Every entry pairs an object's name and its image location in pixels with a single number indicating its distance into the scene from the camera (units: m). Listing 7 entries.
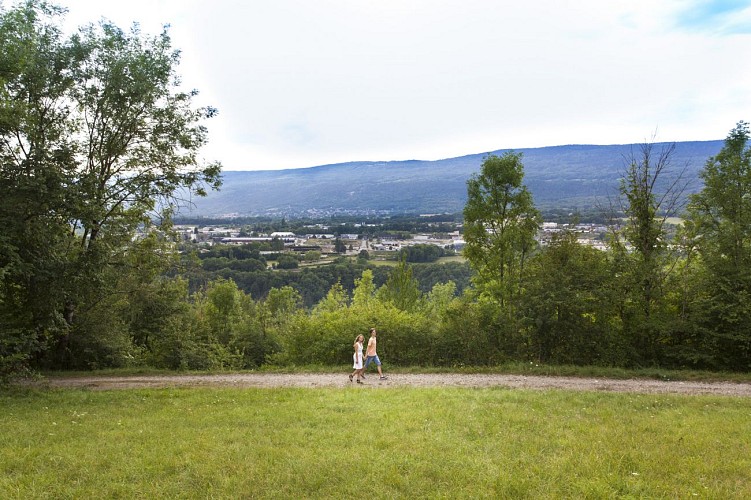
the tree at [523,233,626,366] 18.53
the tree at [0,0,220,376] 13.95
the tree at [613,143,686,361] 18.89
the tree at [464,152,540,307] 22.14
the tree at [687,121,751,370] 17.20
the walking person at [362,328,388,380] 17.23
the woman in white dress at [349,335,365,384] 16.50
